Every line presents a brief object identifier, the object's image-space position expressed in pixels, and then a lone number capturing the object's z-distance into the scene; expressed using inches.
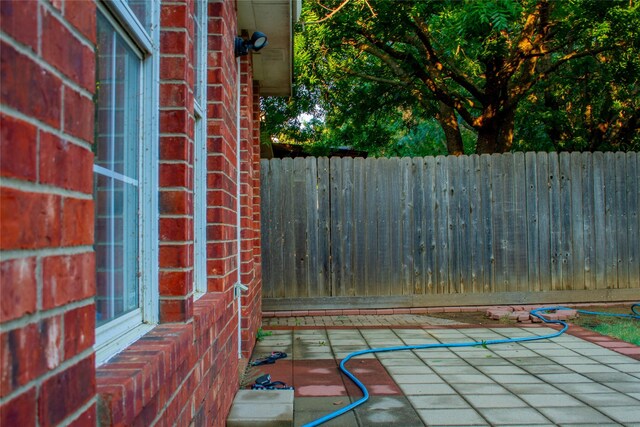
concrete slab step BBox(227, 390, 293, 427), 129.4
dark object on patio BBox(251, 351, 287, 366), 191.2
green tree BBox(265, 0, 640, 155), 299.0
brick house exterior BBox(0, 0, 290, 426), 31.0
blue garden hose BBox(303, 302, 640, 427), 139.8
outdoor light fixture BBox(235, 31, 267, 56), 169.9
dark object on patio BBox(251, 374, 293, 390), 157.5
